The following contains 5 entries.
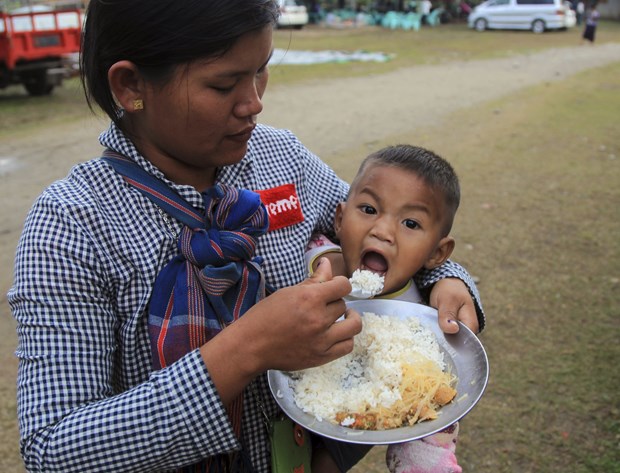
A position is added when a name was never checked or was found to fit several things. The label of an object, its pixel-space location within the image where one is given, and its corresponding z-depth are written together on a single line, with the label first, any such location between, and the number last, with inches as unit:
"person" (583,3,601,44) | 855.7
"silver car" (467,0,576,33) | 1045.2
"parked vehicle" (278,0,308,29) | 1074.9
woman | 49.2
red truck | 405.7
